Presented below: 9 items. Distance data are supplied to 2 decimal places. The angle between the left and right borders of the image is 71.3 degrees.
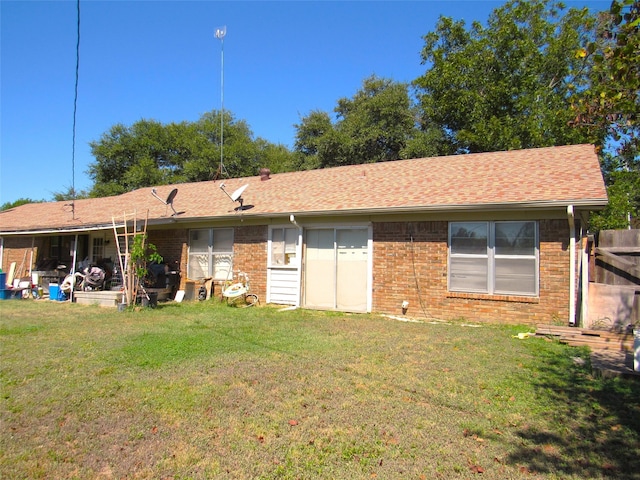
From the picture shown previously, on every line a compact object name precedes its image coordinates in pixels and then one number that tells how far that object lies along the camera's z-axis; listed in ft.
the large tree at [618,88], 14.65
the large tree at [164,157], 113.19
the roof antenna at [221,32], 59.31
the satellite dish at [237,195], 43.16
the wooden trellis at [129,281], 38.09
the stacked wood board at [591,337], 23.67
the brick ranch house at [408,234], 30.45
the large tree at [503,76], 66.13
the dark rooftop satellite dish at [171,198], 48.23
